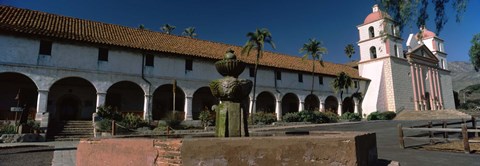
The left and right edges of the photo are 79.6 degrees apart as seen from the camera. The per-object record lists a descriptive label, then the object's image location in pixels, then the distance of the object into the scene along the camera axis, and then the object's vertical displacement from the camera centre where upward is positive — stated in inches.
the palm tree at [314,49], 1254.3 +293.1
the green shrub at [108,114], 692.7 +11.9
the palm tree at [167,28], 1900.8 +592.9
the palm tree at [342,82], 1253.7 +150.9
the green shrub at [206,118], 802.8 +0.0
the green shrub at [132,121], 686.7 -6.0
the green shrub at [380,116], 1299.2 +2.0
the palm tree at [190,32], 1918.1 +573.8
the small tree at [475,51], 1224.2 +276.7
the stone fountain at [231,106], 211.2 +8.8
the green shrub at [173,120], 756.0 -4.5
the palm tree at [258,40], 977.5 +263.4
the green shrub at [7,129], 552.1 -17.5
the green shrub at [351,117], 1211.9 -1.2
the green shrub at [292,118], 1025.5 -2.7
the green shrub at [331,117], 1108.4 -0.7
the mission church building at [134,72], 666.8 +138.2
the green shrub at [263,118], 930.7 -1.7
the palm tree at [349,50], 2235.5 +515.0
